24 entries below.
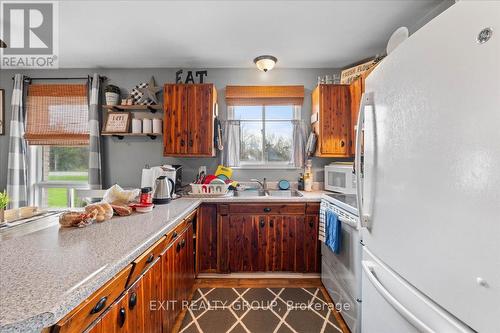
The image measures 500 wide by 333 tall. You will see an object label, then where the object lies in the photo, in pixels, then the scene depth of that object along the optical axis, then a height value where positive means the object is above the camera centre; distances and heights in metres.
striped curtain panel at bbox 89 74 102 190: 2.72 +0.29
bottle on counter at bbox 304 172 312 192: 2.75 -0.22
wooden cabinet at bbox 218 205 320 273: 2.24 -0.80
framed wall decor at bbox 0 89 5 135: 2.86 +0.71
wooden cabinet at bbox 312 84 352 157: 2.54 +0.54
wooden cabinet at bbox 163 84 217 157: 2.52 +0.54
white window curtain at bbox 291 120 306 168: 2.84 +0.28
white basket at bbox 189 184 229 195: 2.35 -0.26
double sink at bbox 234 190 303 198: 2.69 -0.35
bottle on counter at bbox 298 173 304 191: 2.80 -0.25
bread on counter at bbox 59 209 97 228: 1.15 -0.30
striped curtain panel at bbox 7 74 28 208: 2.74 +0.10
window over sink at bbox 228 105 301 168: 2.92 +0.43
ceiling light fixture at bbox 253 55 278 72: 2.47 +1.20
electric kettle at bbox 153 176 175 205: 1.80 -0.23
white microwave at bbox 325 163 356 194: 2.20 -0.14
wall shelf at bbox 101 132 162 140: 2.73 +0.38
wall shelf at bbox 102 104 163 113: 2.74 +0.73
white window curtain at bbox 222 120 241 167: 2.87 +0.29
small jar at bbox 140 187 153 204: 1.58 -0.24
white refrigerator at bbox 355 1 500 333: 0.52 -0.03
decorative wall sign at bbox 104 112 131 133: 2.73 +0.54
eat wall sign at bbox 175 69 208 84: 2.65 +1.11
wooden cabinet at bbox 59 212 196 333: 0.71 -0.61
